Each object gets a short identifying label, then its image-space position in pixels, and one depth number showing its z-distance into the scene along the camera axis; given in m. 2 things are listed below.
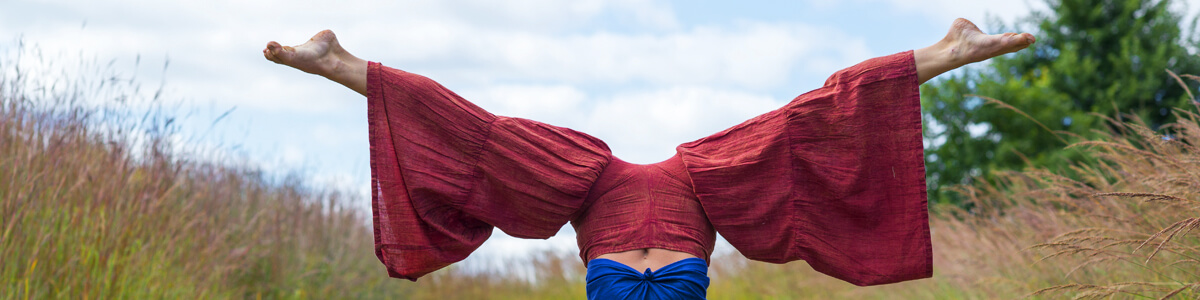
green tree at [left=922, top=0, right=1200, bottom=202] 10.77
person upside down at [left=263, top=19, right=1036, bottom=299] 2.87
